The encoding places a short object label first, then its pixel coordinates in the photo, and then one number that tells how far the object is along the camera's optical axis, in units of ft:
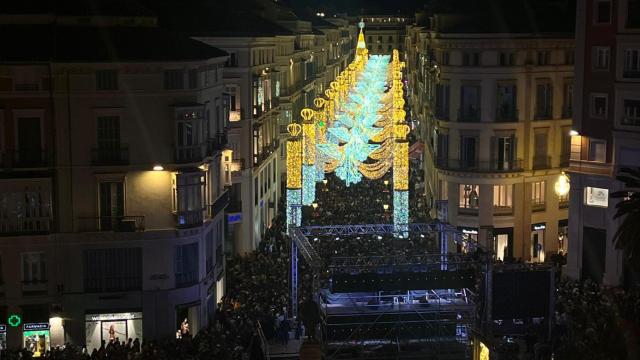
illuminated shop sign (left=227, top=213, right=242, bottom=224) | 168.86
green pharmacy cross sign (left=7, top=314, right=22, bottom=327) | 118.11
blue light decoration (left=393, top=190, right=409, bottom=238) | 170.91
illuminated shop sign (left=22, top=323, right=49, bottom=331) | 119.03
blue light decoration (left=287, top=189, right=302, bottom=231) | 163.94
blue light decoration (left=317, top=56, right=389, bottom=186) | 194.18
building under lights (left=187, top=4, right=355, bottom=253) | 179.01
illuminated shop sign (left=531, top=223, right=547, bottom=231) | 176.70
